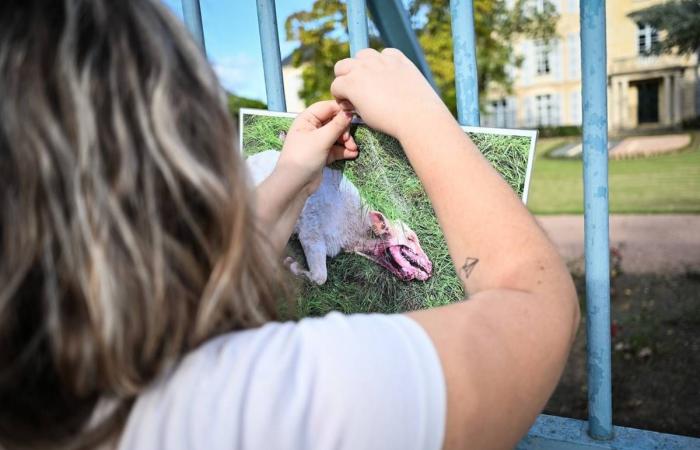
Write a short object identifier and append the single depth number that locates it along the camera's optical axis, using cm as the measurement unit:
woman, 42
